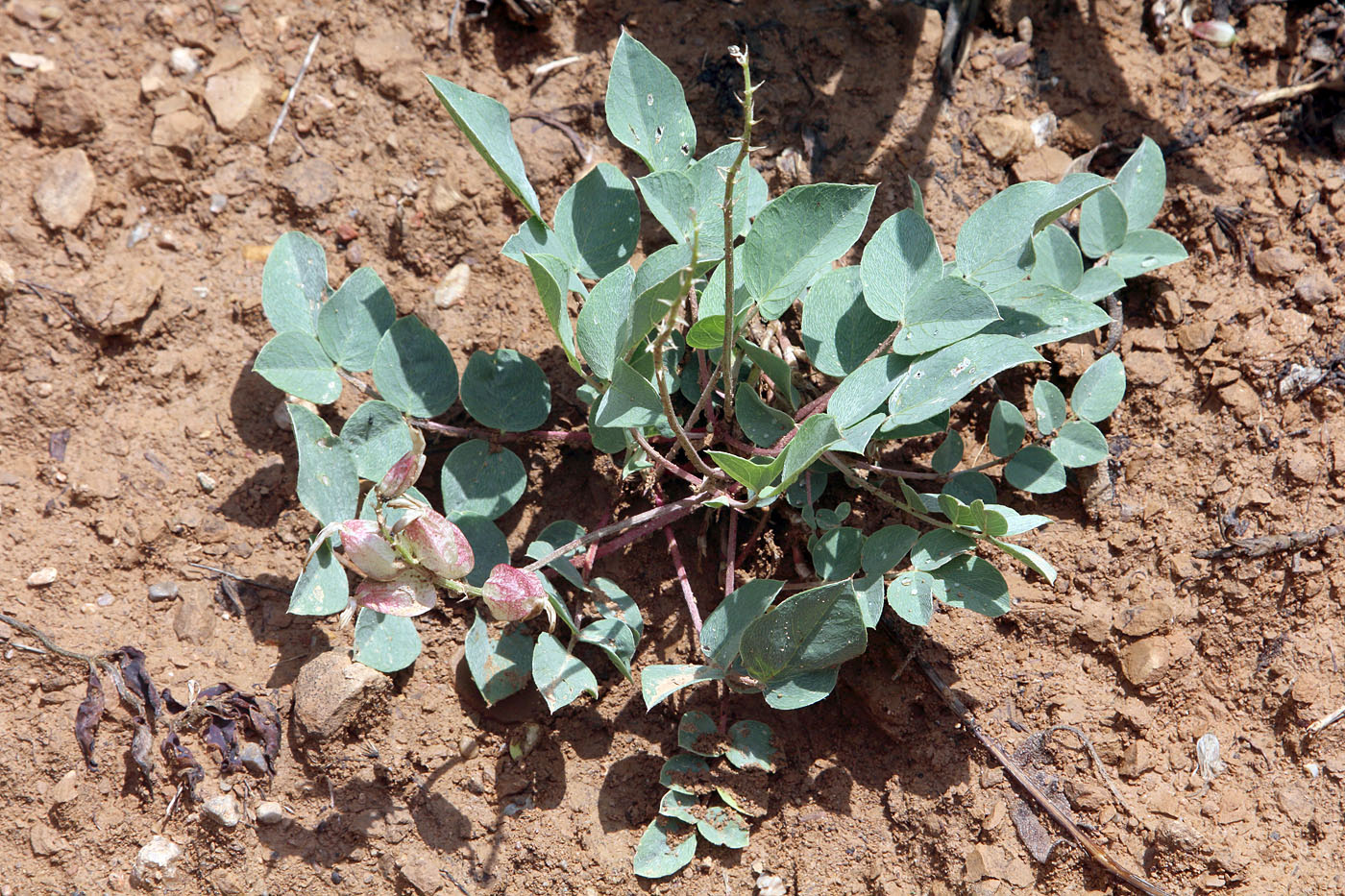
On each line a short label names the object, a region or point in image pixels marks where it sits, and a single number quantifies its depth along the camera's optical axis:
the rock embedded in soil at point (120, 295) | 0.72
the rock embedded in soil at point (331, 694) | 0.68
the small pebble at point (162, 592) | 0.71
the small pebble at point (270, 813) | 0.68
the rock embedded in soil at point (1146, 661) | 0.69
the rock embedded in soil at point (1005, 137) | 0.73
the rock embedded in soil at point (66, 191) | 0.73
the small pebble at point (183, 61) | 0.75
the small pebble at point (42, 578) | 0.70
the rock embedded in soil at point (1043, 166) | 0.73
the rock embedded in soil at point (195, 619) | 0.70
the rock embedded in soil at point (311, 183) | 0.74
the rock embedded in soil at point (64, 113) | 0.74
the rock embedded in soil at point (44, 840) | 0.68
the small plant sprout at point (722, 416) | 0.65
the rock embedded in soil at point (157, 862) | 0.68
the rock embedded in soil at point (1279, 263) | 0.72
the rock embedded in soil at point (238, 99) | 0.74
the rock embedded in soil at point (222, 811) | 0.68
